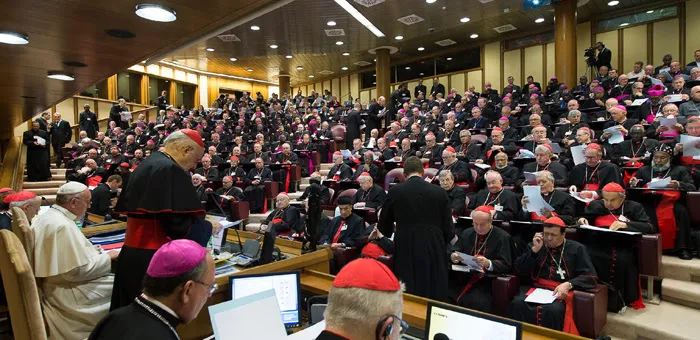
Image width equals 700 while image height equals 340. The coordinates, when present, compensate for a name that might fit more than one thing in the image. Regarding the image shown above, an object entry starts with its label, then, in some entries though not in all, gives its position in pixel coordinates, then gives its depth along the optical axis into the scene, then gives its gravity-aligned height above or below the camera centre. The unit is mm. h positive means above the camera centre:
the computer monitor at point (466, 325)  1697 -690
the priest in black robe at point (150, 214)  2262 -266
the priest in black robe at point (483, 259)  4219 -1018
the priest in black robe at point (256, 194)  9141 -632
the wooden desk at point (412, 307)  1832 -750
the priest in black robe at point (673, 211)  4637 -592
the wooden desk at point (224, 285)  2299 -707
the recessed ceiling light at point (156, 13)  3705 +1401
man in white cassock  2439 -646
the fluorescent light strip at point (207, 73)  22528 +5448
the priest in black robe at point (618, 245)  4074 -872
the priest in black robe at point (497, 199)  5507 -532
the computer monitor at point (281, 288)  2391 -710
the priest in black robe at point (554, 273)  3639 -1068
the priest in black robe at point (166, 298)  1339 -448
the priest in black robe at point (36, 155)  11102 +354
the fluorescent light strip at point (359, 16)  11403 +4430
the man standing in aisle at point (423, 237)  3596 -643
